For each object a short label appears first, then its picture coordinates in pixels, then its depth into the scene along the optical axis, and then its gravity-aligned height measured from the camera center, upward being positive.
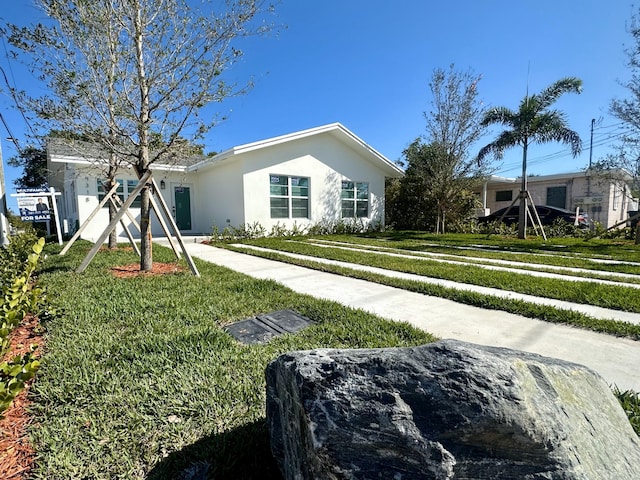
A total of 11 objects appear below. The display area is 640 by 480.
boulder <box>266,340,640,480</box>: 0.93 -0.66
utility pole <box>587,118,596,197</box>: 19.80 +1.60
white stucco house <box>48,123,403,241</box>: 12.31 +1.32
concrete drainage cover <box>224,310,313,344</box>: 3.05 -1.15
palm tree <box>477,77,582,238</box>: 12.10 +3.49
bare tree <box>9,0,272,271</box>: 4.89 +2.51
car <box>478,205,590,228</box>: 14.83 -0.21
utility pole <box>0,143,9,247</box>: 6.55 +0.03
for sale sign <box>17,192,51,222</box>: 10.36 +0.30
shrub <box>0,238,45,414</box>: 1.40 -0.69
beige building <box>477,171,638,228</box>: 20.00 +1.18
